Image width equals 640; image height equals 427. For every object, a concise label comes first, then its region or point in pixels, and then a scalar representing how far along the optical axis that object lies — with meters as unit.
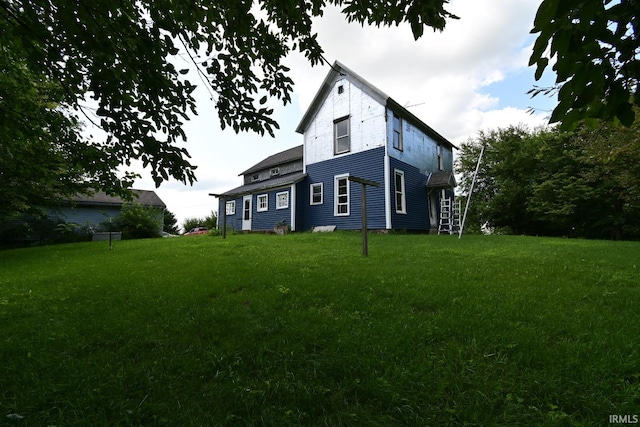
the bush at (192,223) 31.10
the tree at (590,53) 1.23
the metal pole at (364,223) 7.10
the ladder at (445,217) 15.01
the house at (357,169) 13.77
